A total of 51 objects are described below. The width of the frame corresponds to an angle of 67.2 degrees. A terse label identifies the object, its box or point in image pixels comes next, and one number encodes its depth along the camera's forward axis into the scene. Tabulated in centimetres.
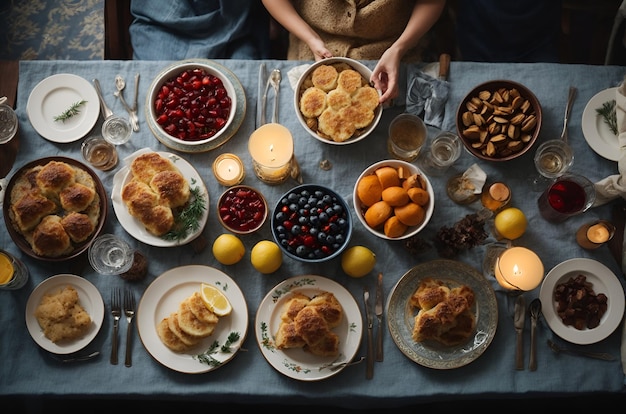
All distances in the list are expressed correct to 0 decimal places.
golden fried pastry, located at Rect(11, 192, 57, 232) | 178
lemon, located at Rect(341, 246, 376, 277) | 177
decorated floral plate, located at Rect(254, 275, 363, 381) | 176
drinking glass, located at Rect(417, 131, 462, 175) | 189
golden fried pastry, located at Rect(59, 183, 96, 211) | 181
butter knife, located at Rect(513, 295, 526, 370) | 180
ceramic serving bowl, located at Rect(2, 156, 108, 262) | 181
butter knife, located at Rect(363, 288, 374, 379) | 180
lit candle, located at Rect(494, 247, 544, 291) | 174
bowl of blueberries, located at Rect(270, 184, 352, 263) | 175
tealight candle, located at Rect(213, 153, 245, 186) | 188
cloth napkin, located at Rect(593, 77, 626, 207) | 181
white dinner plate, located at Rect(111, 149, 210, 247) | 181
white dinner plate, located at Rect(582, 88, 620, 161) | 193
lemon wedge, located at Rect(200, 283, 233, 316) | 177
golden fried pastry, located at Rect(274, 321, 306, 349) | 172
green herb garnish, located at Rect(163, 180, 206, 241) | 181
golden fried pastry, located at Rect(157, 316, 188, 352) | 176
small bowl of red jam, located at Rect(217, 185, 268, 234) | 183
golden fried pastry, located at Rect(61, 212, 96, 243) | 179
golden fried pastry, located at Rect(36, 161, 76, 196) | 181
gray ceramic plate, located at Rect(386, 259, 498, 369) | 178
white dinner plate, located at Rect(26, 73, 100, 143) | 194
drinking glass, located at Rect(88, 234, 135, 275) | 177
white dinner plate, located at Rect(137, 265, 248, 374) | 177
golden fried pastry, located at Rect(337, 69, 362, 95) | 188
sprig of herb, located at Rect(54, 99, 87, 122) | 195
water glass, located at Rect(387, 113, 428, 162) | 189
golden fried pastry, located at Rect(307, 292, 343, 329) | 175
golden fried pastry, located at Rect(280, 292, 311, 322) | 177
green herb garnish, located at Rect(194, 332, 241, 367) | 176
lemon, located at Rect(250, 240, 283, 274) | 177
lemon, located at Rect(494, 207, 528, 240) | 180
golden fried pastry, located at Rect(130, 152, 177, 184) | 184
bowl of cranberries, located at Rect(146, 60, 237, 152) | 190
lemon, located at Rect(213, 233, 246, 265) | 177
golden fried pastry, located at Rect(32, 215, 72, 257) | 176
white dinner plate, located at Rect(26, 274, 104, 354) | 178
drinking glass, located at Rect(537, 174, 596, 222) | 183
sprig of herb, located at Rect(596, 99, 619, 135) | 193
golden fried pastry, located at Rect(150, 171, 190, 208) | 179
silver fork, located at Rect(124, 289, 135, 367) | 182
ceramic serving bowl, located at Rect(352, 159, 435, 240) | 175
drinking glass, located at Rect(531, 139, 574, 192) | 187
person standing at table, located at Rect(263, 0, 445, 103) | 195
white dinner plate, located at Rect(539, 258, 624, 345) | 179
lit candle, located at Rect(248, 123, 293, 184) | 181
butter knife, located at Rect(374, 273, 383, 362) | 181
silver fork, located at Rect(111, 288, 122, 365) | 181
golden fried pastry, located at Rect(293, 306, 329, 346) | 171
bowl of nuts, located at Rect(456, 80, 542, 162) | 185
